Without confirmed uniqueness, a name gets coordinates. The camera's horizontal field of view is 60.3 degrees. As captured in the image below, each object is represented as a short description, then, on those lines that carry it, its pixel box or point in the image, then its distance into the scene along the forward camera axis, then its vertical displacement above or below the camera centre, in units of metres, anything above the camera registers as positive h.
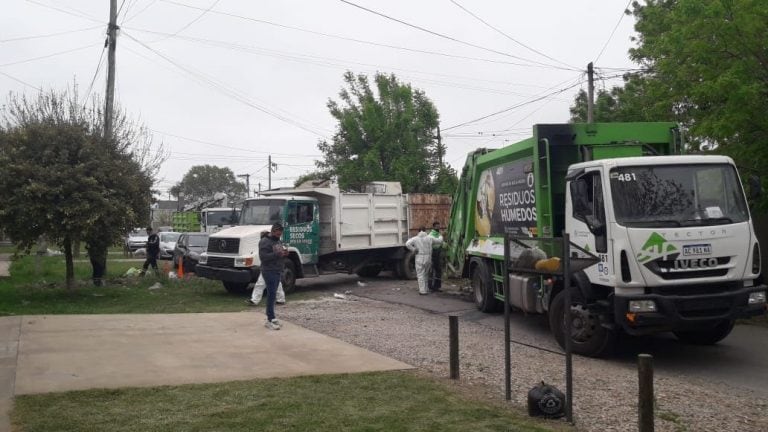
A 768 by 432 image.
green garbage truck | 7.96 -0.06
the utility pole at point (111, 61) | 18.92 +5.23
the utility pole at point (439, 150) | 33.84 +4.22
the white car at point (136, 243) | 37.66 -0.39
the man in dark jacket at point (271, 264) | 10.91 -0.50
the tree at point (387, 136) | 33.31 +4.99
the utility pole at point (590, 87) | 21.98 +4.96
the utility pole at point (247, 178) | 71.51 +6.11
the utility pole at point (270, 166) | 68.12 +7.03
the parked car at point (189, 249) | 21.94 -0.46
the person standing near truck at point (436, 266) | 16.95 -0.89
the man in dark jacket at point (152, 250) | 20.30 -0.43
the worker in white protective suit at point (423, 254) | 16.48 -0.55
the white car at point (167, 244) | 30.62 -0.39
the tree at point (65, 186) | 13.77 +1.10
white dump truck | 15.88 -0.01
